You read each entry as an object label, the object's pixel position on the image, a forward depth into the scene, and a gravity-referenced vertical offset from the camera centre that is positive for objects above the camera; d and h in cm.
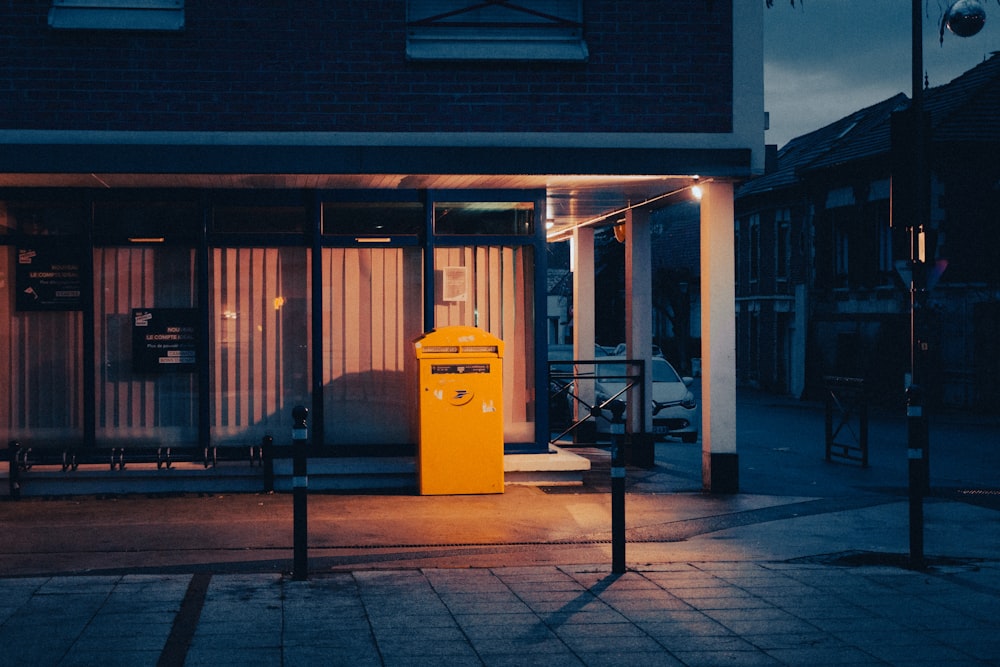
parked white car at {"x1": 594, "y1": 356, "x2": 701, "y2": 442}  2003 -99
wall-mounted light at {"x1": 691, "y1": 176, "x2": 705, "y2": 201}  1254 +155
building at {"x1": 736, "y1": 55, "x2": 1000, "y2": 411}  3136 +242
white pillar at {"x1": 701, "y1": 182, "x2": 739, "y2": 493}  1221 +30
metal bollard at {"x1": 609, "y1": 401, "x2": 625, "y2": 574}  812 -106
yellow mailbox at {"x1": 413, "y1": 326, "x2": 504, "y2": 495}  1191 -62
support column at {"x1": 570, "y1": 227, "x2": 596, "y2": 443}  1741 +52
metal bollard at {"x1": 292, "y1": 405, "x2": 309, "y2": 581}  775 -100
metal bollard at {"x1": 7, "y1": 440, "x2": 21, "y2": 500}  1177 -123
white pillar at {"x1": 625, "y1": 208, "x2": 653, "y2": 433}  1524 +60
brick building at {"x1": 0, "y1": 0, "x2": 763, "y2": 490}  1166 +162
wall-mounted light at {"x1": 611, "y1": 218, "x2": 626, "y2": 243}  1636 +154
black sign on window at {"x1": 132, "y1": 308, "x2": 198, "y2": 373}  1270 +6
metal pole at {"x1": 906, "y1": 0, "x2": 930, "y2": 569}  1351 +148
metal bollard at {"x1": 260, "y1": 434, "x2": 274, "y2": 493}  1198 -111
